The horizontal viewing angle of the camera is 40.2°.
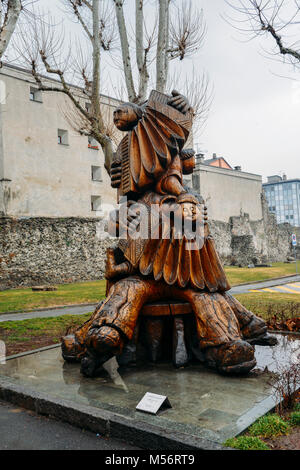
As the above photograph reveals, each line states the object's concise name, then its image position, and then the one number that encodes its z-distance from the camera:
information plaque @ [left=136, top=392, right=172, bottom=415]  2.94
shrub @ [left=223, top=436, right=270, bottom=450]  2.41
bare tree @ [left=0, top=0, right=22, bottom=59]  7.25
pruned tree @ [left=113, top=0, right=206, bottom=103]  9.38
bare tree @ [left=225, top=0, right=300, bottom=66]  7.25
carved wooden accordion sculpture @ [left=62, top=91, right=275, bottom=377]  3.91
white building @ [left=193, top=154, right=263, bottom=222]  35.72
